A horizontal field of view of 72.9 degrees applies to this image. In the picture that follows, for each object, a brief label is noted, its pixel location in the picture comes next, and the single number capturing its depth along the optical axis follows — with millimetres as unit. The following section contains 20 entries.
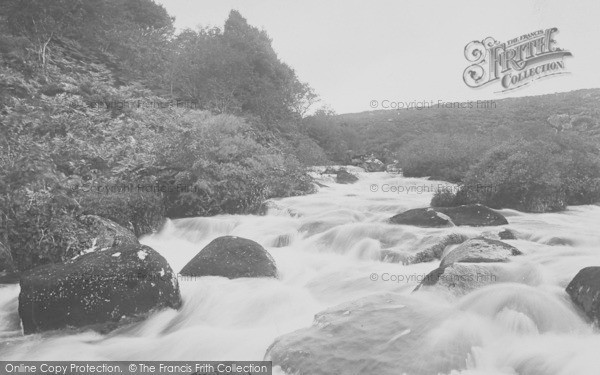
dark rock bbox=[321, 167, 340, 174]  21962
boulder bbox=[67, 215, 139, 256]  6750
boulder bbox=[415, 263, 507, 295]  5125
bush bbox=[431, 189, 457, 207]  11312
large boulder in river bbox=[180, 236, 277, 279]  6551
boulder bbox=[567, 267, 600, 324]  4301
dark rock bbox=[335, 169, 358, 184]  19470
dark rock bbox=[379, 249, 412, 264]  7065
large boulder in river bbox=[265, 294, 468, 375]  3631
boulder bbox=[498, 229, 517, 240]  7680
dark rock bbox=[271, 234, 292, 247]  8969
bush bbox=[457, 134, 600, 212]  10922
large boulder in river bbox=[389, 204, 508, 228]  8875
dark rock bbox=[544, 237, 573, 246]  7414
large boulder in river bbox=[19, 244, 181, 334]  5043
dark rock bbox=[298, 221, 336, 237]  9430
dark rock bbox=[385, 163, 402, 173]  22903
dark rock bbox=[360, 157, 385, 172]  25125
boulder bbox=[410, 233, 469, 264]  7008
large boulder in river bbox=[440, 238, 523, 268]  5758
